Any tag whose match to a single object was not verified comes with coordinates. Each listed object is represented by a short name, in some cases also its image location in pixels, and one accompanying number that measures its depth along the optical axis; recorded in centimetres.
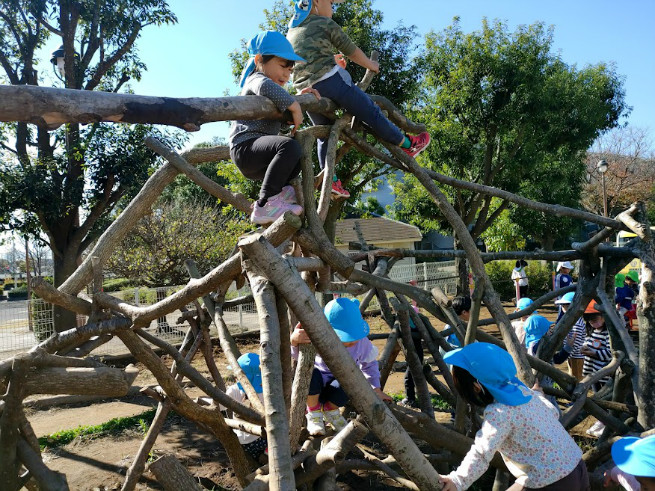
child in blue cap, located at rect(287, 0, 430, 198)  297
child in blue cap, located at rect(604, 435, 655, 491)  202
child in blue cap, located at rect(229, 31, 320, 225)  236
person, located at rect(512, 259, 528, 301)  1324
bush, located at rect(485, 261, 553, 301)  1747
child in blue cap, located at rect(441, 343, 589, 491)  230
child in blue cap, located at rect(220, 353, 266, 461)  380
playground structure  179
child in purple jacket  317
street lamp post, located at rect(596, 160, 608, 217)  1847
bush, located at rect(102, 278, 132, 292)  2046
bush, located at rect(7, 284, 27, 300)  2829
